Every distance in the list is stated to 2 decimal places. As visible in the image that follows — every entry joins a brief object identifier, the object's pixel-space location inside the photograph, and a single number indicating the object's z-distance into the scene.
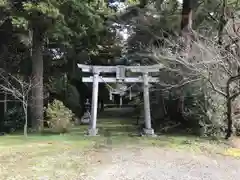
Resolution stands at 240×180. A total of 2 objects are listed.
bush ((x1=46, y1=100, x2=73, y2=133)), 11.43
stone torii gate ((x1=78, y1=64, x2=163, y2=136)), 11.78
